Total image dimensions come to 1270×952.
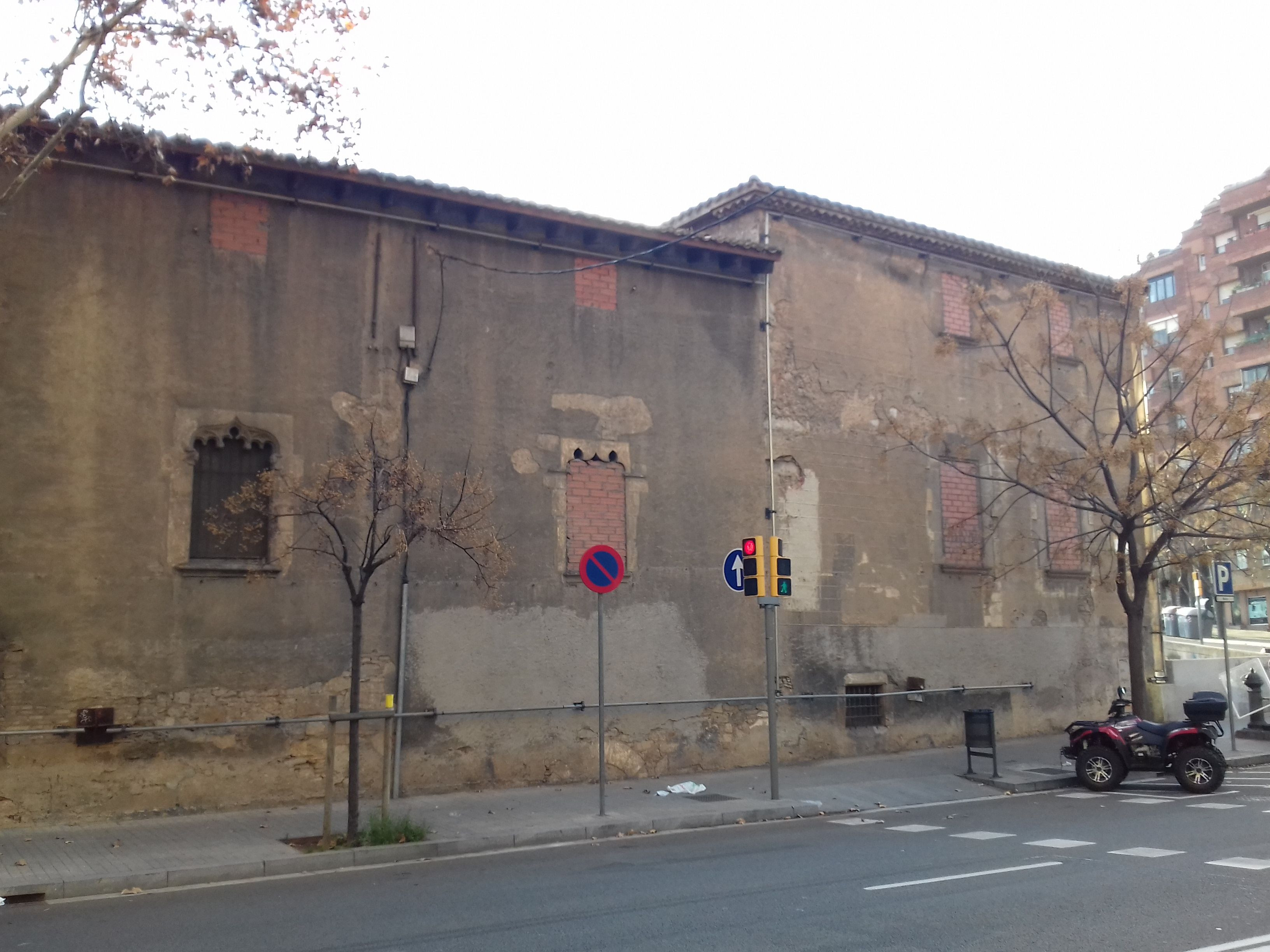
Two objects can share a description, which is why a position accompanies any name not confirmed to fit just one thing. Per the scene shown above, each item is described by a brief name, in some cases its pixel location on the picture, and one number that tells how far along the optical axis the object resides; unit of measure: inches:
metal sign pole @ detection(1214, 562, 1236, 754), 705.0
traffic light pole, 540.4
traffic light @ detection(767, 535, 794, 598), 557.6
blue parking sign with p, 722.8
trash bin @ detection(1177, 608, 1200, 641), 1693.7
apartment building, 2012.8
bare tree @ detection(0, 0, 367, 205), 384.5
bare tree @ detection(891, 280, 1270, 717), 665.0
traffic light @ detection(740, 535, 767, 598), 555.5
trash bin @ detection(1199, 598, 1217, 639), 1720.0
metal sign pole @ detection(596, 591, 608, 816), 491.2
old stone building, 489.7
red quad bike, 549.3
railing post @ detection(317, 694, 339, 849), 415.8
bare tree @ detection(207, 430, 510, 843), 436.1
